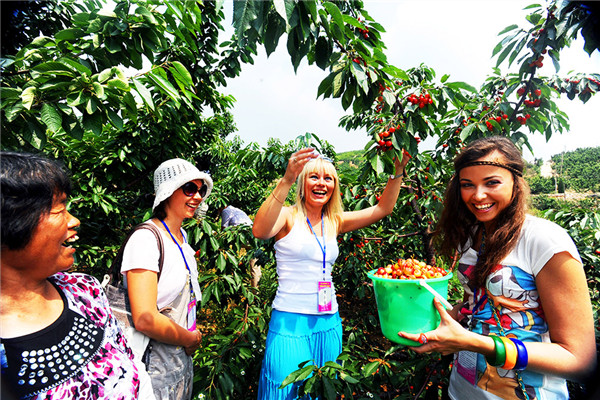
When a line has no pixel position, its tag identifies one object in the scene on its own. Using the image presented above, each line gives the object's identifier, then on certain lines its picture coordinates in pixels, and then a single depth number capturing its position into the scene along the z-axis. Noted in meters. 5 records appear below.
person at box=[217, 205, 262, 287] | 3.81
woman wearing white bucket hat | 1.31
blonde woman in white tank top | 1.68
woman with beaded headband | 0.93
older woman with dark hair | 0.80
